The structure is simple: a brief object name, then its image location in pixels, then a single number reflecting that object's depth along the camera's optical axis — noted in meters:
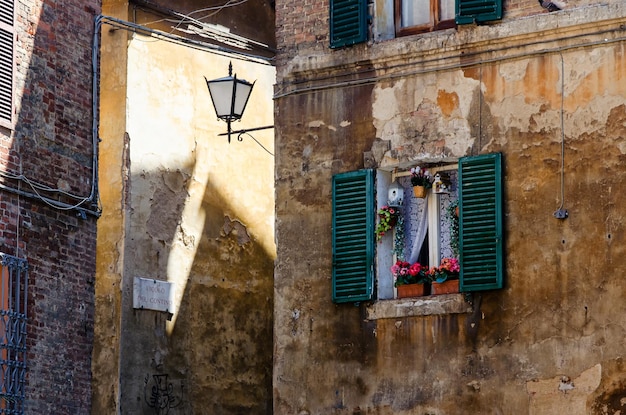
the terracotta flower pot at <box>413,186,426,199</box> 16.91
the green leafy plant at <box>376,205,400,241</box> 16.92
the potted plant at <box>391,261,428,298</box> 16.70
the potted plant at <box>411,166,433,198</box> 16.91
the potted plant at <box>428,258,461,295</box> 16.52
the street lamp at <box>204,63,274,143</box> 18.56
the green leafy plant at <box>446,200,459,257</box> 16.62
